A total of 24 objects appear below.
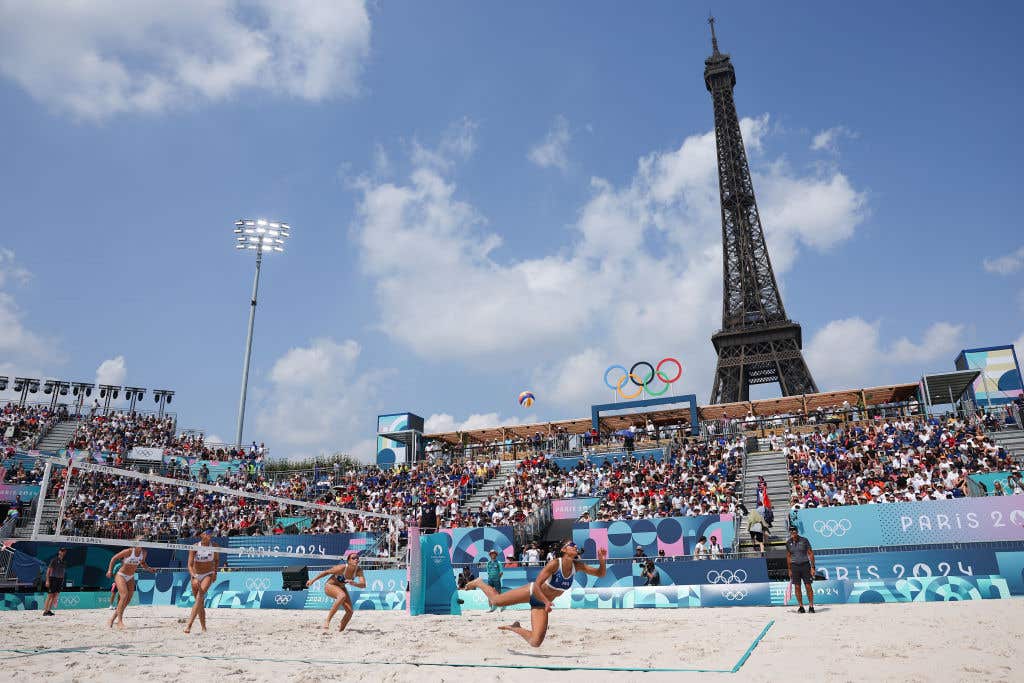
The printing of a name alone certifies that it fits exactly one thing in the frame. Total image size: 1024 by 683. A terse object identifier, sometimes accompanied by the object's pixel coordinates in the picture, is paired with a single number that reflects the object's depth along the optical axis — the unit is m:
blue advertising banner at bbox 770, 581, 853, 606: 13.67
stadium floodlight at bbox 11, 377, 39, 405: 38.53
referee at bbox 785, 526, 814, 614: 12.36
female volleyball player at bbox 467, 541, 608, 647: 8.89
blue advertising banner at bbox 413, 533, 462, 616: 14.52
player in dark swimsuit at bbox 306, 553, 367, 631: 11.81
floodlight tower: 39.78
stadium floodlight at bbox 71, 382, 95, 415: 39.50
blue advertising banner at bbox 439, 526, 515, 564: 22.75
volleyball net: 24.17
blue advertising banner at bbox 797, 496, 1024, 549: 17.33
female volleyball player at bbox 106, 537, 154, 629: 12.53
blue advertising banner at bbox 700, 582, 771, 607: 14.37
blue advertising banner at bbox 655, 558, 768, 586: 16.69
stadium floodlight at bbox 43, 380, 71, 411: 38.72
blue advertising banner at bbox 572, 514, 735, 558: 20.58
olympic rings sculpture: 35.50
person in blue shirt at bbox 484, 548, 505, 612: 18.12
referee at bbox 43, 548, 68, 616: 16.64
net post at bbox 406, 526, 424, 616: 14.41
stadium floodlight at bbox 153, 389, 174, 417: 42.44
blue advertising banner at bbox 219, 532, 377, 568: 24.31
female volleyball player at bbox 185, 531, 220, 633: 12.12
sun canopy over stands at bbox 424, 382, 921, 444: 30.78
